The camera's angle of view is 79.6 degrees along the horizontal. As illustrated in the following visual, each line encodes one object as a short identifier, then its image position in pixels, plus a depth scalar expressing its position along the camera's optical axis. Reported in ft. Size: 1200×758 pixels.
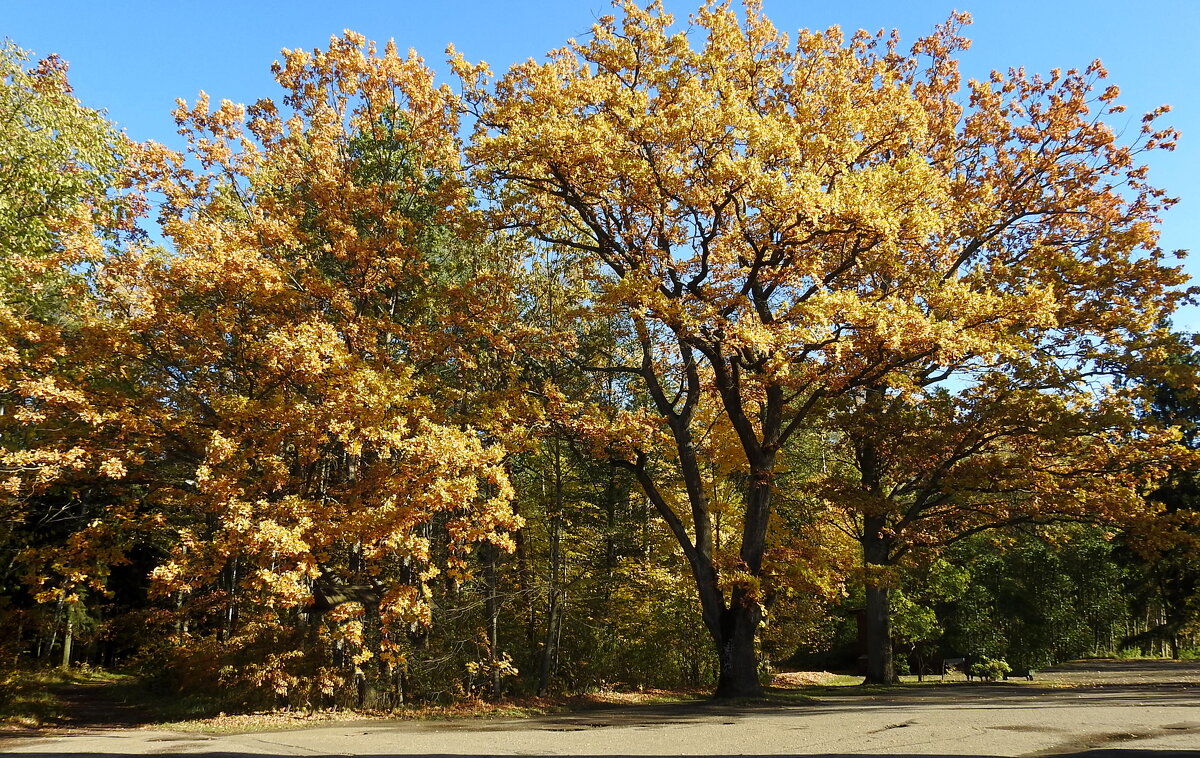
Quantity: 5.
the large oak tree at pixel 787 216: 38.88
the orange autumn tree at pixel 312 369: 34.60
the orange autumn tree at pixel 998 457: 49.32
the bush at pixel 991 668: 68.12
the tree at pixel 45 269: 33.55
